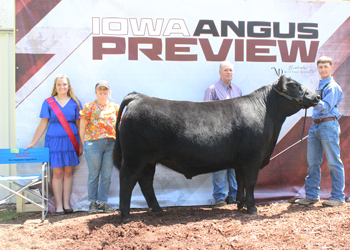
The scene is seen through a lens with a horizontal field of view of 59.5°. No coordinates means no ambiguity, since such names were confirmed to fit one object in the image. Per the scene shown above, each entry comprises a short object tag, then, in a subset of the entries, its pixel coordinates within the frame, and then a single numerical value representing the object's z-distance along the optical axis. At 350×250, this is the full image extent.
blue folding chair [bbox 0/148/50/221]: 4.00
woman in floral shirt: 4.12
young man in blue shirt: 4.09
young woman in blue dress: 4.20
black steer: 3.55
